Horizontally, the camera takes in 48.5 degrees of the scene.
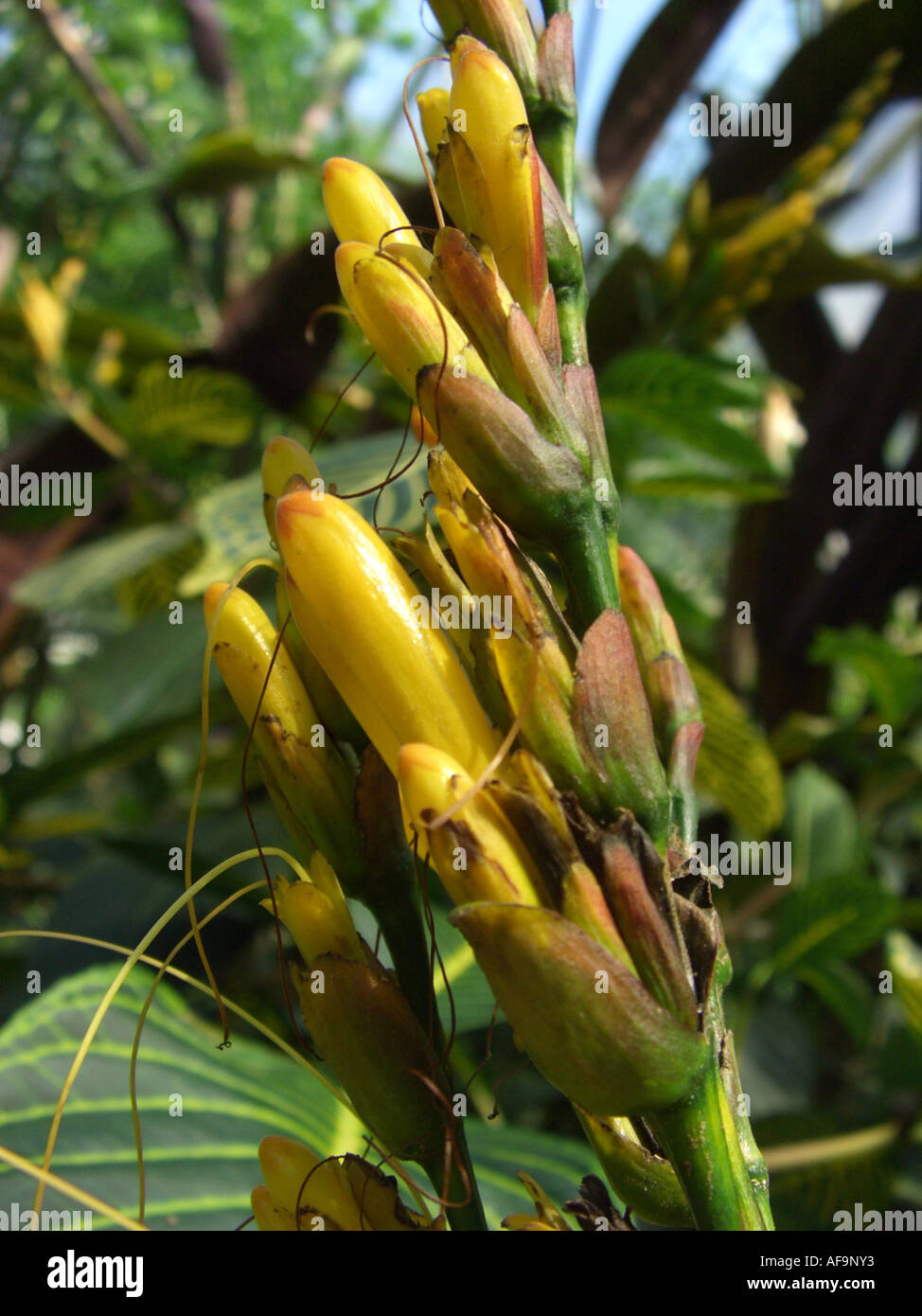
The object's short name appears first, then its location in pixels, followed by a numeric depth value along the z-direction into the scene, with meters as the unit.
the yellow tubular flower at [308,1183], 0.25
